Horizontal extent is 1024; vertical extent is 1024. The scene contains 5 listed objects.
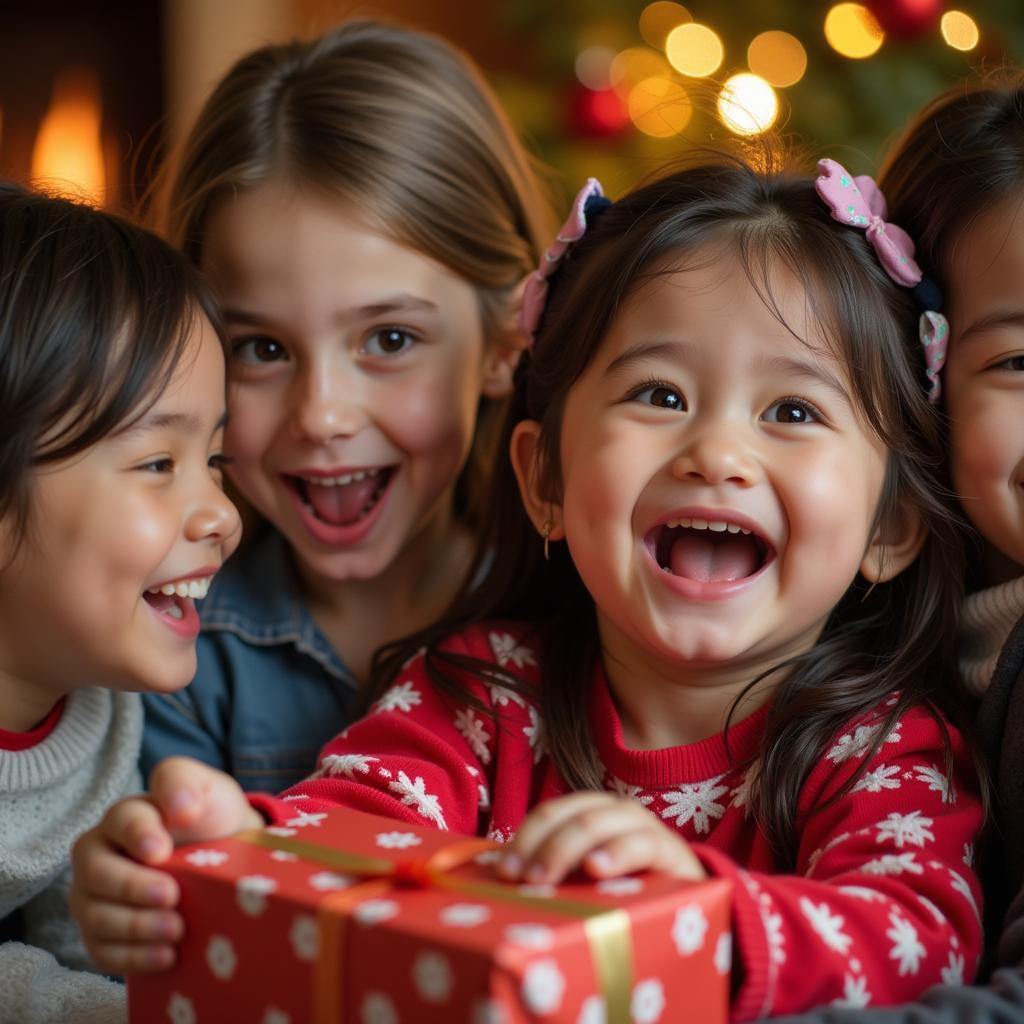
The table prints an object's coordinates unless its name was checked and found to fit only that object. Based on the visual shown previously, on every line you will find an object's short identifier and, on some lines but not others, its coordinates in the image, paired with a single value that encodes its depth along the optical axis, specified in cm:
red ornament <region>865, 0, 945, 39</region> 255
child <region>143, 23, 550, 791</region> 147
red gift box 69
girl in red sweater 110
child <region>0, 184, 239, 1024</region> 115
